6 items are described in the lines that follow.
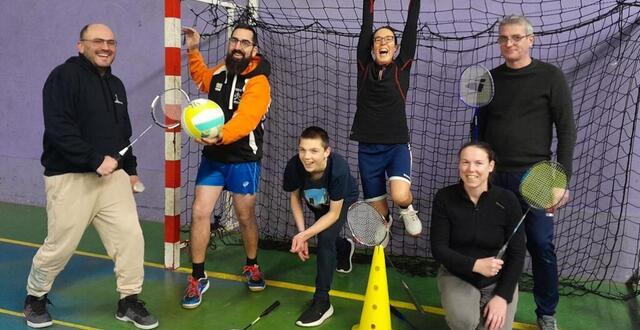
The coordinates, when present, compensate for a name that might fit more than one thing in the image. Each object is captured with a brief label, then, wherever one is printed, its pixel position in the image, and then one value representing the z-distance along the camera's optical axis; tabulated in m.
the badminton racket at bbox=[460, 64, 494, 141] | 3.15
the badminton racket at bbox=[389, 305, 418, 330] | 3.31
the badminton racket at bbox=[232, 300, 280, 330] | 3.28
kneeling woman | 2.71
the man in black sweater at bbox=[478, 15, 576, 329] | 3.05
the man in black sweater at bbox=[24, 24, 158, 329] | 2.97
